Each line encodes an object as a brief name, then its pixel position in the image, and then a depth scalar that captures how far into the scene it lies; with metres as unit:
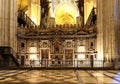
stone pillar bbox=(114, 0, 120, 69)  8.94
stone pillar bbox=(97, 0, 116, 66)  9.11
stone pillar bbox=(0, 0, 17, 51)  9.96
